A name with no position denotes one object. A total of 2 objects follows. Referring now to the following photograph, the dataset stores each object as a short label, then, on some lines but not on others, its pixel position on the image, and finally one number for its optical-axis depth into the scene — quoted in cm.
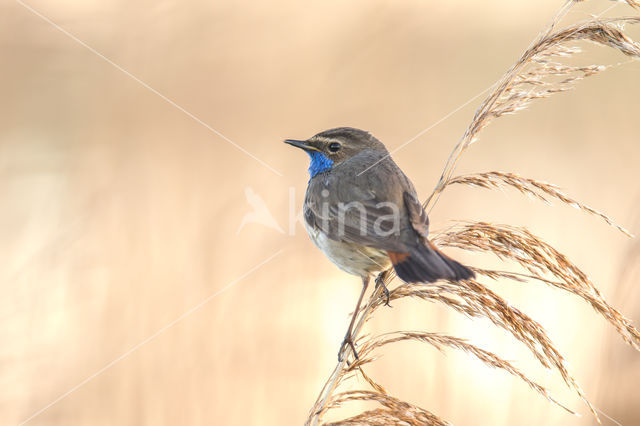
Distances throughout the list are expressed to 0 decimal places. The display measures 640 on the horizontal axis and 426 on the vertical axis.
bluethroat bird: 487
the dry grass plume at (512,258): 484
